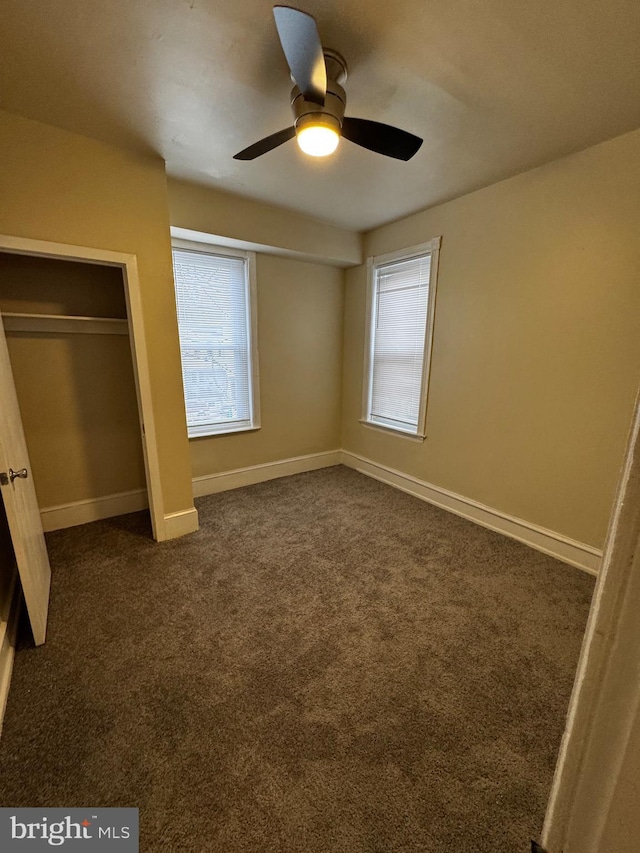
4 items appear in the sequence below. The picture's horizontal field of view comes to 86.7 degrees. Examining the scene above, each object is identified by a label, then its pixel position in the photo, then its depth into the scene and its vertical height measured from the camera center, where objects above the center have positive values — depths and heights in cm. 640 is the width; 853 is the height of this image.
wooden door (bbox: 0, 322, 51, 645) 150 -80
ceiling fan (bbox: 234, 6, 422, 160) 113 +96
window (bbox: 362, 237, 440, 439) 311 +6
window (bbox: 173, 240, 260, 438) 304 +5
